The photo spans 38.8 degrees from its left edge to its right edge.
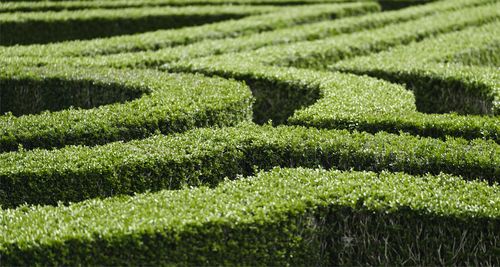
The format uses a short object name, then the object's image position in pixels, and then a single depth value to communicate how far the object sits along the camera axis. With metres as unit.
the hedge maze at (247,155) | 7.89
